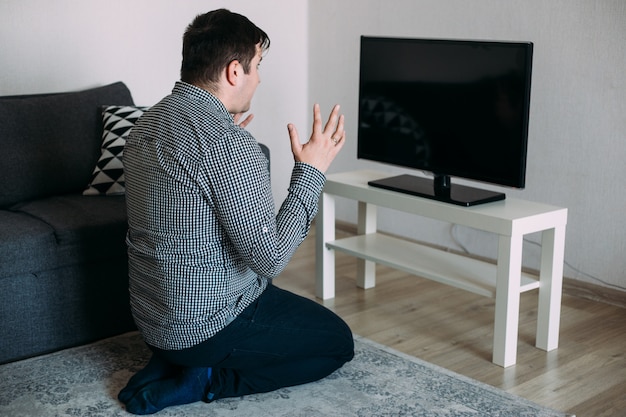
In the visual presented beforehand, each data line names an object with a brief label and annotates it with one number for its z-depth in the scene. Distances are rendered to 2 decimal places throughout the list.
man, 2.10
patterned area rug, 2.32
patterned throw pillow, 3.11
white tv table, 2.59
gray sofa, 2.63
